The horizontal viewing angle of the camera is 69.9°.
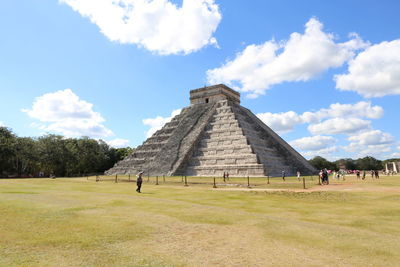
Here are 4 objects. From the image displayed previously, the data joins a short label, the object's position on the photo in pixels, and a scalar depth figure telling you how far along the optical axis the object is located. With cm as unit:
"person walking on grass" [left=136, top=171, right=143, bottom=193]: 1853
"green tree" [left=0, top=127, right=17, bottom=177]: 4953
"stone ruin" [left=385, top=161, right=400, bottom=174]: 6066
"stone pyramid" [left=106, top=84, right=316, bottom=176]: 3819
